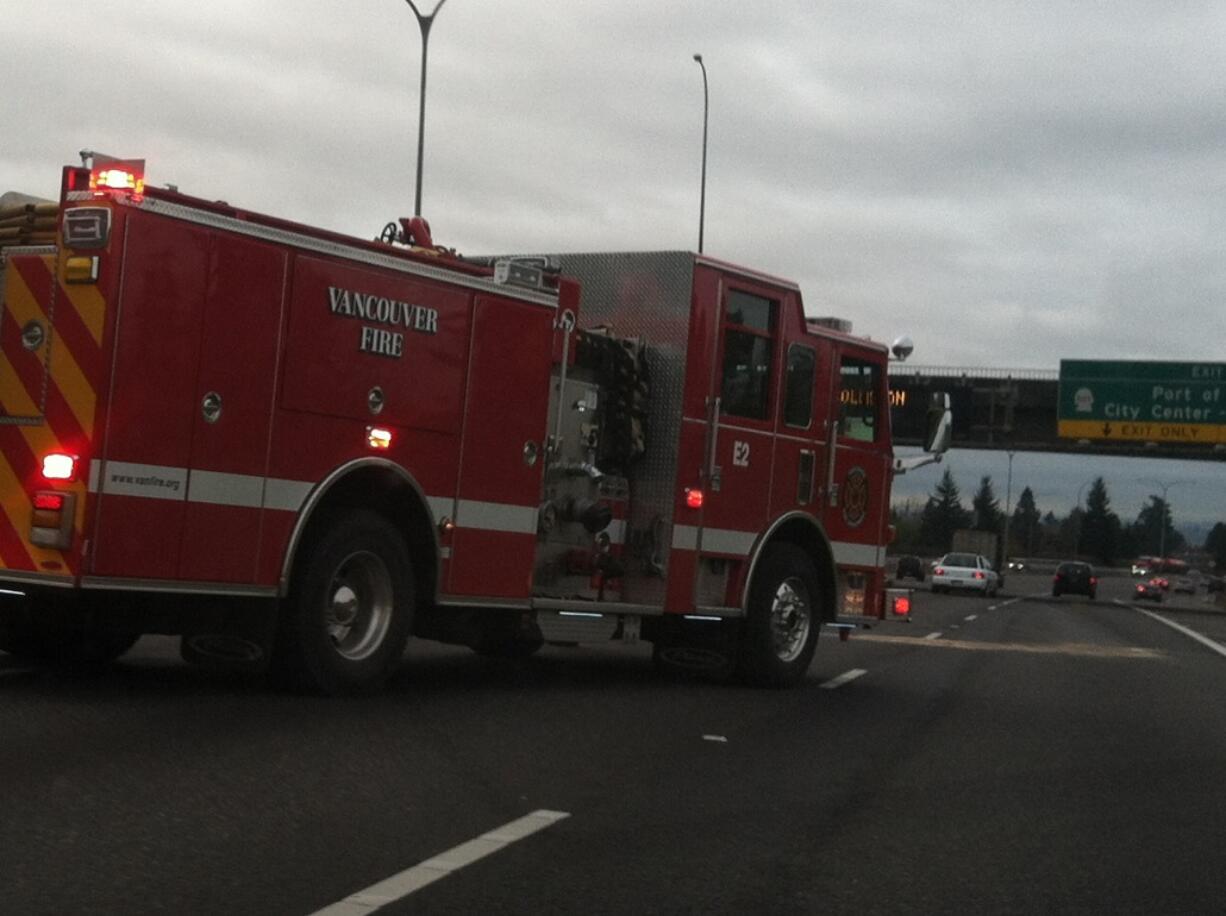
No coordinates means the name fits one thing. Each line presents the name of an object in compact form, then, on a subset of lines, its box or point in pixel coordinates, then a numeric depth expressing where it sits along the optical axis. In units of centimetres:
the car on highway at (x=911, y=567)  6544
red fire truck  930
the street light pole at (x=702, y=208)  3981
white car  5881
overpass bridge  5553
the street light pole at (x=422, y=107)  3009
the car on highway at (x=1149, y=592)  7738
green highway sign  5419
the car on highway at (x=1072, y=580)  6675
